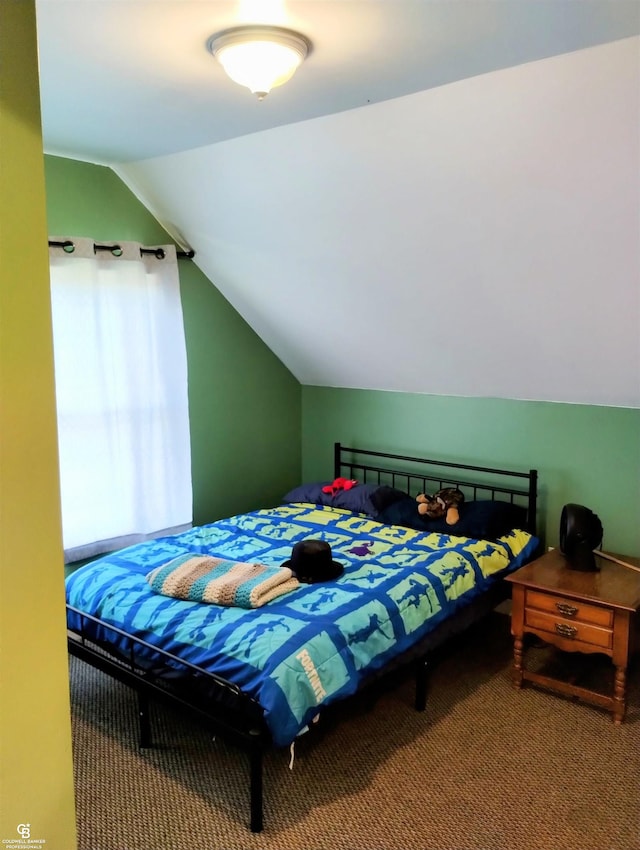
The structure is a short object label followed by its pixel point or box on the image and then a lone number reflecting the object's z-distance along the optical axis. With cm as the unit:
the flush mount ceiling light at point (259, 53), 206
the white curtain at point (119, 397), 383
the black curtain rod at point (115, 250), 376
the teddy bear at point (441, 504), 400
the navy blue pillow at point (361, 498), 426
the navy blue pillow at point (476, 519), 377
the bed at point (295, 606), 252
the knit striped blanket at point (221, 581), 291
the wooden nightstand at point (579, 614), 298
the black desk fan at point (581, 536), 333
